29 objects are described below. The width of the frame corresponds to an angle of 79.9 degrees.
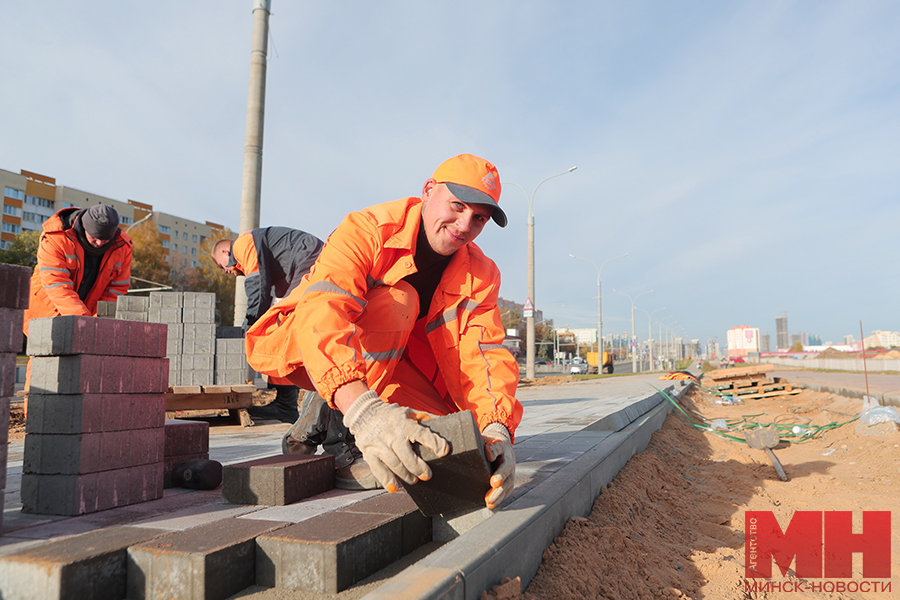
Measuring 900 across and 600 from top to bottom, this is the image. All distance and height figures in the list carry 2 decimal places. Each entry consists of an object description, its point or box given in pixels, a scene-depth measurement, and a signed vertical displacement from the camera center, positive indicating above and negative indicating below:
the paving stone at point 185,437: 3.02 -0.55
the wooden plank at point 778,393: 15.42 -1.45
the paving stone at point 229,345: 7.92 -0.06
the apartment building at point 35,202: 55.41 +15.22
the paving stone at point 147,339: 2.54 +0.01
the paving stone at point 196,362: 7.78 -0.31
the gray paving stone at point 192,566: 1.61 -0.70
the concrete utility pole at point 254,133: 8.38 +3.30
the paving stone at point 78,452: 2.31 -0.50
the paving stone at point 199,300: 7.91 +0.60
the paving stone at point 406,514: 2.12 -0.69
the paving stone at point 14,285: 2.04 +0.21
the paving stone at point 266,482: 2.46 -0.65
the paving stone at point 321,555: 1.69 -0.69
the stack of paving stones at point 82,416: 2.31 -0.33
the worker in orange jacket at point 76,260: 4.32 +0.69
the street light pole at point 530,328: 19.73 +0.50
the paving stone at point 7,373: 2.02 -0.13
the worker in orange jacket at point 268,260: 5.03 +0.79
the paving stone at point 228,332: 8.17 +0.13
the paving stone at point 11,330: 2.01 +0.04
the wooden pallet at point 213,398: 6.41 -0.72
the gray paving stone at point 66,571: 1.55 -0.69
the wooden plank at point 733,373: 17.91 -1.01
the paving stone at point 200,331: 7.85 +0.14
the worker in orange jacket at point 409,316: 2.18 +0.13
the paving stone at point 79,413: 2.30 -0.32
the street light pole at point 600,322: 32.21 +1.21
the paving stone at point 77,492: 2.31 -0.67
